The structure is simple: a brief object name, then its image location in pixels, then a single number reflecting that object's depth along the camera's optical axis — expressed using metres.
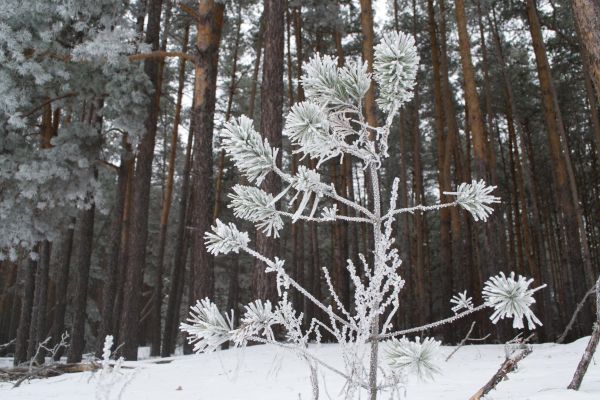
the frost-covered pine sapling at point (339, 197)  1.89
